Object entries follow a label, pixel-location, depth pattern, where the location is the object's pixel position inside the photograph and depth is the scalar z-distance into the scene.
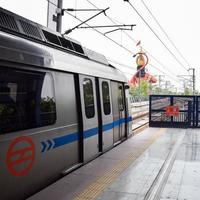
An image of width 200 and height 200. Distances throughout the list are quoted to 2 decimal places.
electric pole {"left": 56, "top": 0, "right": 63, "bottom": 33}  12.30
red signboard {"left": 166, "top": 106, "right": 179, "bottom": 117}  15.35
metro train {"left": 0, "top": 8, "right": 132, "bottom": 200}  4.39
